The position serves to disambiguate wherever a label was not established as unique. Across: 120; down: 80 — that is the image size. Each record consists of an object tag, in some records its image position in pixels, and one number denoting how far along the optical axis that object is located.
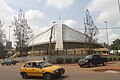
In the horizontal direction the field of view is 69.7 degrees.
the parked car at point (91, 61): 10.96
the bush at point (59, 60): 14.85
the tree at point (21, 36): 23.34
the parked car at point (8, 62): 17.08
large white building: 28.41
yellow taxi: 6.60
